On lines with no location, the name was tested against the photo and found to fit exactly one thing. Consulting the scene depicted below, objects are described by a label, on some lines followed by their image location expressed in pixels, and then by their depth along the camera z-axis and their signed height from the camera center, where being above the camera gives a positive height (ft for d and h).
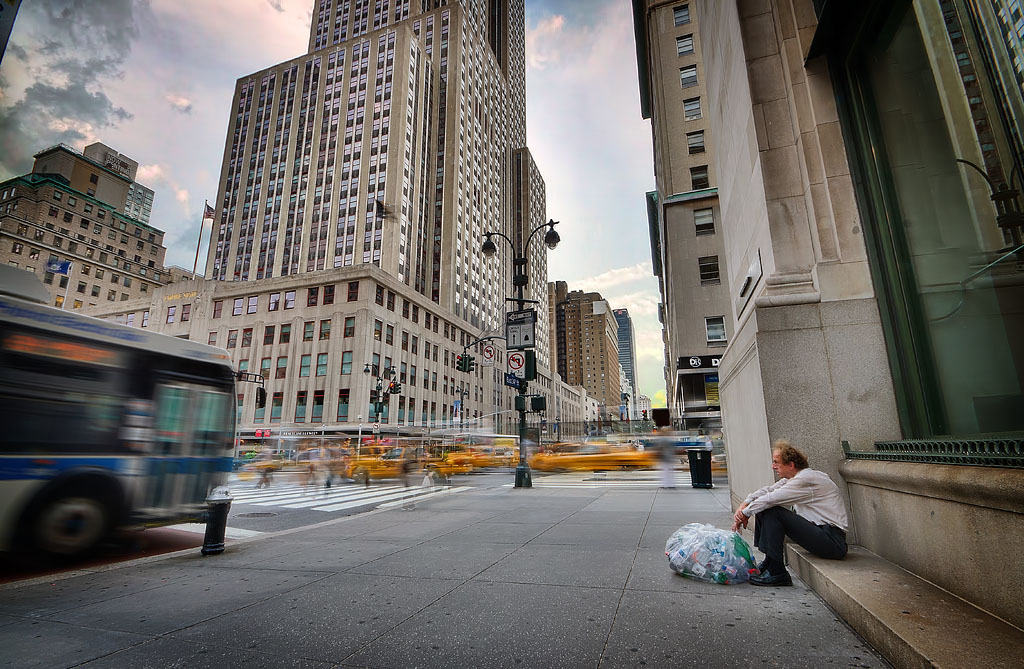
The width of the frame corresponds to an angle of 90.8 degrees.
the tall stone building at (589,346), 607.78 +121.22
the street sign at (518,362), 56.13 +9.40
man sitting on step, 14.11 -2.01
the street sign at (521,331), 55.62 +12.89
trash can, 50.85 -2.40
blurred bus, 20.35 +1.08
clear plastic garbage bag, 15.05 -3.29
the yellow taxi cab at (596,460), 80.74 -1.98
